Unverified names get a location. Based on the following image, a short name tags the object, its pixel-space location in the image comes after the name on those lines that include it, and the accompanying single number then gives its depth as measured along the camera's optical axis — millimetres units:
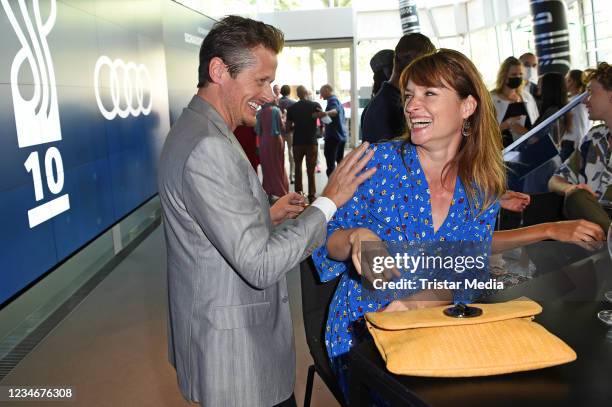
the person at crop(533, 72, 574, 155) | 5145
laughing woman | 1629
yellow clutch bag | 933
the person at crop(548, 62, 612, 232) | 2699
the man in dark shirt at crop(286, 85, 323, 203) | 8352
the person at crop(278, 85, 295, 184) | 9734
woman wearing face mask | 5277
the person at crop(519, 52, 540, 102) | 8252
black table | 883
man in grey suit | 1260
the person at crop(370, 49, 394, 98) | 3857
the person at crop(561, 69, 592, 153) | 3328
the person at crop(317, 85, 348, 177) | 9164
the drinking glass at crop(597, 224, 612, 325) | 1177
